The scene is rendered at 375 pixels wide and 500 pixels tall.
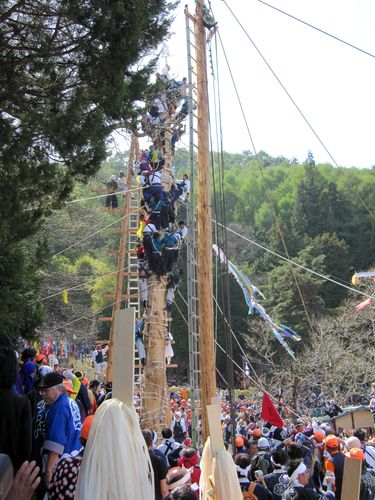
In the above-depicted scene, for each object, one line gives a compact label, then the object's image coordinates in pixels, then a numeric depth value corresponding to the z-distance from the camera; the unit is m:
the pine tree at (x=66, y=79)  7.73
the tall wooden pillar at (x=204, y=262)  10.91
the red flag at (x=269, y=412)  12.91
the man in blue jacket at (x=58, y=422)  5.19
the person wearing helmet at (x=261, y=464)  8.20
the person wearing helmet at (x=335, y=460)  7.55
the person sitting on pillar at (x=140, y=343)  15.10
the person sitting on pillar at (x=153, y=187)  15.17
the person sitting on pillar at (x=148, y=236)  15.09
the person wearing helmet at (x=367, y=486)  6.93
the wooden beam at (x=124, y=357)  3.70
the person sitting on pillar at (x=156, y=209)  15.11
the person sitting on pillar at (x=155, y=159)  15.48
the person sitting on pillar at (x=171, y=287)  15.66
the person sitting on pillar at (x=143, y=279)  15.34
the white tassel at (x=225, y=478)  5.09
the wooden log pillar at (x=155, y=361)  14.72
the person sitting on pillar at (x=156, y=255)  15.14
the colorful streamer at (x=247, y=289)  18.23
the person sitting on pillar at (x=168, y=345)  15.40
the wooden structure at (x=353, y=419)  18.58
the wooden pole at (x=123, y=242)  18.86
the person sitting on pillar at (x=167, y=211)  15.18
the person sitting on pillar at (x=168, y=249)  15.30
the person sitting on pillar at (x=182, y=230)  15.84
